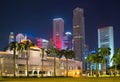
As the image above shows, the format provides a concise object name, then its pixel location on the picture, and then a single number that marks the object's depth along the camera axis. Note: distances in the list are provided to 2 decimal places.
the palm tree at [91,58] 171.95
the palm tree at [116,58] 157.79
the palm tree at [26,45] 121.08
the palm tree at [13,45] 115.12
